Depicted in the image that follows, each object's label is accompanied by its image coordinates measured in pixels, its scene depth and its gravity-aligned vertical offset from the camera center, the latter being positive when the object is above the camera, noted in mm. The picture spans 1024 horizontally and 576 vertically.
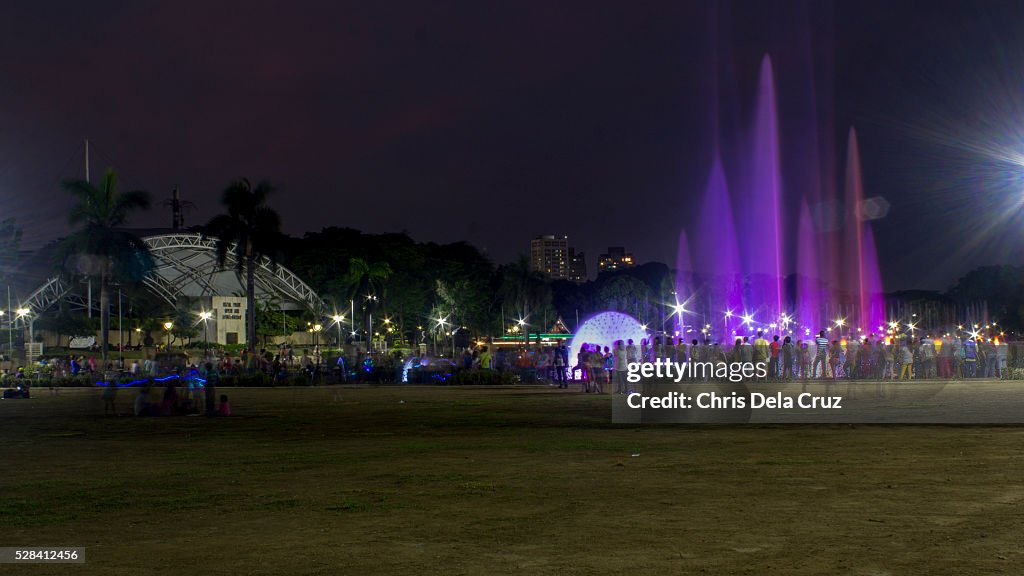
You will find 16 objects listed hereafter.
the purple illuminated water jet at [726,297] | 127512 +7479
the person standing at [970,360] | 37469 -679
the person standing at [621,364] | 29172 -315
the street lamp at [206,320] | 90875 +4422
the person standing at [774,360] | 31159 -368
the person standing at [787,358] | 30734 -309
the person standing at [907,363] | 33500 -657
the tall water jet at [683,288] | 145325 +10013
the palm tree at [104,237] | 49688 +6818
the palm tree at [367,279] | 81438 +6939
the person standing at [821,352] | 32584 -164
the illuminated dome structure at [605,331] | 46969 +1129
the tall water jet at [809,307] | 134000 +6114
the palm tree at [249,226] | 56406 +8103
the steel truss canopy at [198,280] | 99062 +9215
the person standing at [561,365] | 35656 -350
